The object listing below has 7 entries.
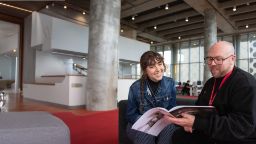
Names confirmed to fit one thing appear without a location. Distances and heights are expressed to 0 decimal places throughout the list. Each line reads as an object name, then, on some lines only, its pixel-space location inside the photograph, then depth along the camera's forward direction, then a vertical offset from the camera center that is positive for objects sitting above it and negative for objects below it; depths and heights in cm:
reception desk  752 -58
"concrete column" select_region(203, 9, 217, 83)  1177 +233
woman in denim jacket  205 -17
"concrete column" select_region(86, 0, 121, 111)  673 +47
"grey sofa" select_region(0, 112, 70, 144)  98 -25
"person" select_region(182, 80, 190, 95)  1351 -90
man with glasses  138 -19
